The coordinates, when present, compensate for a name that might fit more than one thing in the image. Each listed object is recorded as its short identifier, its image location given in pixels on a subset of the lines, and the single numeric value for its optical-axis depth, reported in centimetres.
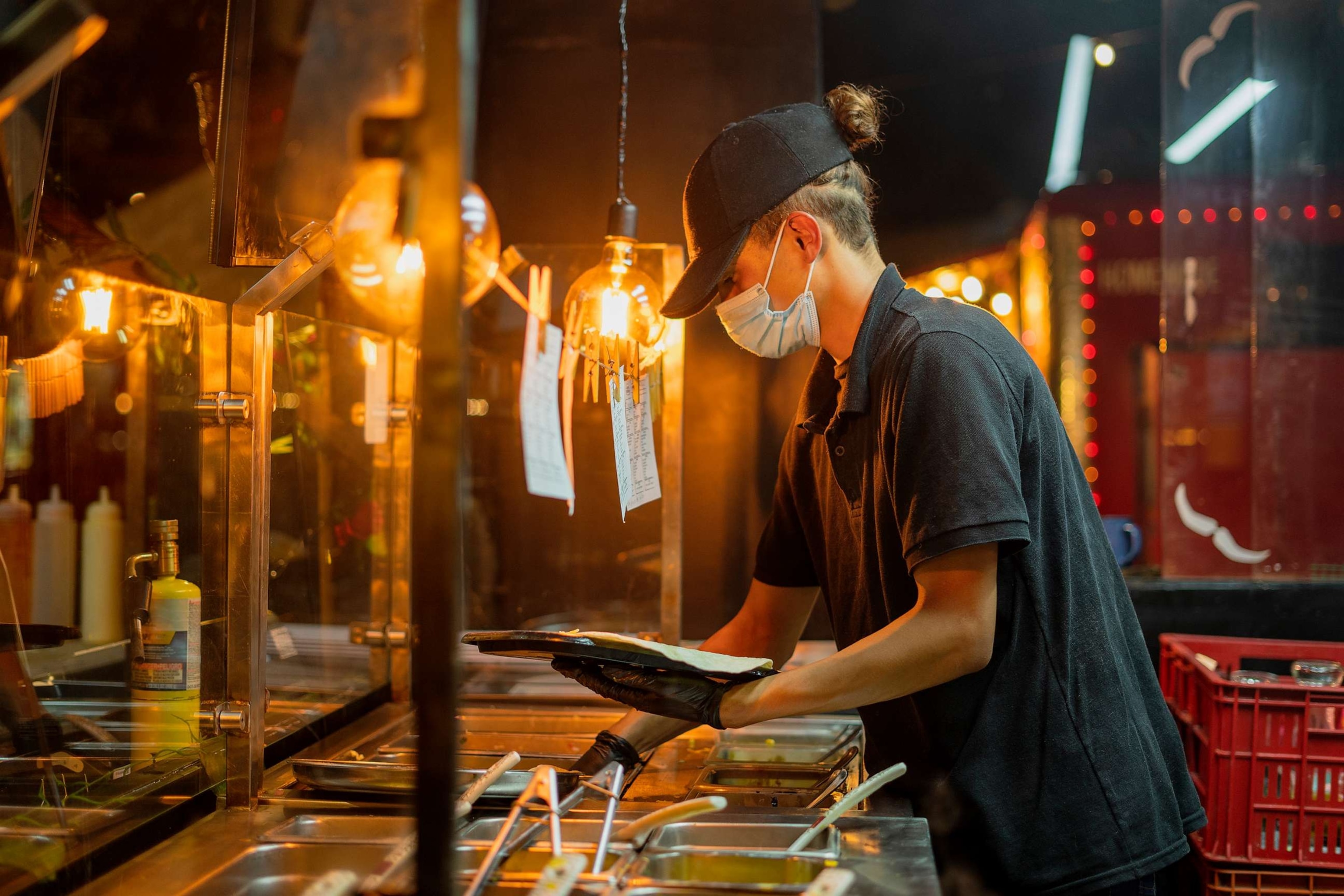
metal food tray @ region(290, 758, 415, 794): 172
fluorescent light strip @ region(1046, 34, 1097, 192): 557
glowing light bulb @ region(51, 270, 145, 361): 179
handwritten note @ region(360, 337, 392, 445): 249
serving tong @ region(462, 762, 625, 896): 132
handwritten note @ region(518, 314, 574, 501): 260
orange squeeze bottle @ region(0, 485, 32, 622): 176
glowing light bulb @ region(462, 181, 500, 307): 162
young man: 157
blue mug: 335
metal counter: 138
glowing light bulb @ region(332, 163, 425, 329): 142
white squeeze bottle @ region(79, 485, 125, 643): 201
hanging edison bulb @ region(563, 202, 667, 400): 241
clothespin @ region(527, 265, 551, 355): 278
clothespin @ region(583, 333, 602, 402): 255
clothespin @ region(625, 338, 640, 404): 251
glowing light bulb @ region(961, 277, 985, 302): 732
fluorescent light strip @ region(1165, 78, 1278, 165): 345
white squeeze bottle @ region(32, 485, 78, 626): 189
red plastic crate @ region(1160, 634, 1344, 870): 225
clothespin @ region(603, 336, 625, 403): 250
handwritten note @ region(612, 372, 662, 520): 247
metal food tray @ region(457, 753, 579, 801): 164
